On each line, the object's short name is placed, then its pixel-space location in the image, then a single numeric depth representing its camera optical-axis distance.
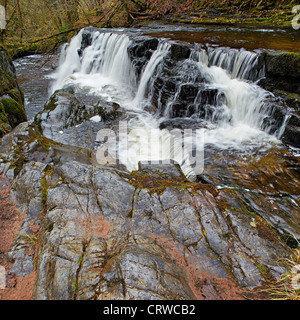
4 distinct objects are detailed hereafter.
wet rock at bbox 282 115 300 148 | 6.06
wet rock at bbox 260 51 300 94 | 6.58
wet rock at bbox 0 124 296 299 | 2.43
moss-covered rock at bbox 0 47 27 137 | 6.05
